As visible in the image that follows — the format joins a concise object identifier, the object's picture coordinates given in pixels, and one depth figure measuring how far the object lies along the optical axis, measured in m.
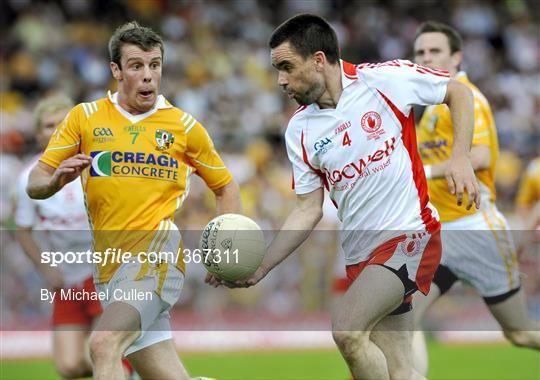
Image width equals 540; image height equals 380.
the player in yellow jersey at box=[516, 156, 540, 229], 22.62
